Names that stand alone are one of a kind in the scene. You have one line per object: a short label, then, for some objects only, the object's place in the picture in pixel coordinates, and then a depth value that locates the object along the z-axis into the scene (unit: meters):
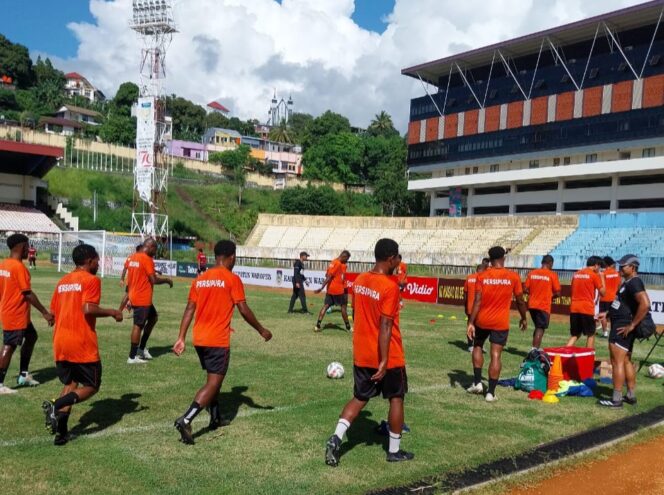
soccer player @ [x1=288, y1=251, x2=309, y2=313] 19.53
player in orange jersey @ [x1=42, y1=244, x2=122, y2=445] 6.32
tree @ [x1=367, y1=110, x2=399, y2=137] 120.74
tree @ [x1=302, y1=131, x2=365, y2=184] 94.44
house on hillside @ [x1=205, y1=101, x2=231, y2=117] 168.12
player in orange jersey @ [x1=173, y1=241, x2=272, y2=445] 6.70
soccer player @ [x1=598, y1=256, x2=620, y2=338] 13.62
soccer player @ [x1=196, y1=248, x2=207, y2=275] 32.38
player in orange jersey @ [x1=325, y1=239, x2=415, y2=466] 5.93
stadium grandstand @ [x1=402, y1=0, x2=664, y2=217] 50.91
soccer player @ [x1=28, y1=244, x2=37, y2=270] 40.08
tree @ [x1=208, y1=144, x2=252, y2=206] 87.38
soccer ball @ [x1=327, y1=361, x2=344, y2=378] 10.06
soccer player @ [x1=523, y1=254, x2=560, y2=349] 12.38
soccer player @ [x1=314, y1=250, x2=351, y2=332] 15.81
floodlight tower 53.25
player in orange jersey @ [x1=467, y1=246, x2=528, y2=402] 8.86
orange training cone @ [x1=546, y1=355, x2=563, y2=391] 9.67
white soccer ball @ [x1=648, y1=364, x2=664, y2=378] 11.34
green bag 9.59
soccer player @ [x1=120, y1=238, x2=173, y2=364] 10.80
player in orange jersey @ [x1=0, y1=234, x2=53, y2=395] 8.32
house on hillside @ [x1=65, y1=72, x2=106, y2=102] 149.57
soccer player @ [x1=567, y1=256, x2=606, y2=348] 12.10
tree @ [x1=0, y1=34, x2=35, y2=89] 105.88
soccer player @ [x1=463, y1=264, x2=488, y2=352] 13.99
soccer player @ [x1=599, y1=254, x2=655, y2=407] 8.48
